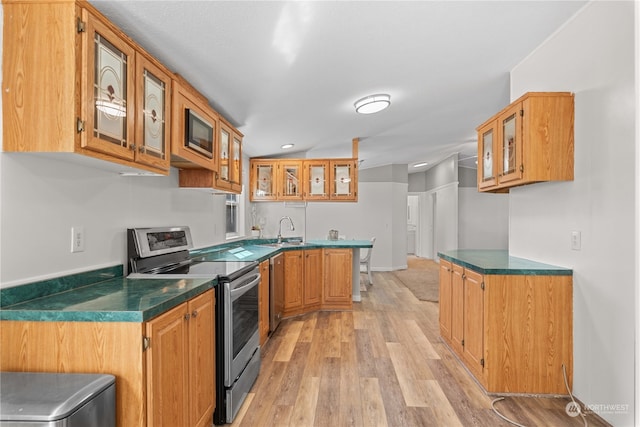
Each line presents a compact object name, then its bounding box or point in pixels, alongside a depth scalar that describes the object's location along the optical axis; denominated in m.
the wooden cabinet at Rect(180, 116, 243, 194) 2.88
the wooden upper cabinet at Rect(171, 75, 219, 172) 2.16
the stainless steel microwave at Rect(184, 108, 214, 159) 2.28
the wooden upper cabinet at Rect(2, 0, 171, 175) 1.36
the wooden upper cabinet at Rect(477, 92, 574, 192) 2.40
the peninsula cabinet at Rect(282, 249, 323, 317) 4.16
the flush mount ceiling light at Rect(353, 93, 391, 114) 3.39
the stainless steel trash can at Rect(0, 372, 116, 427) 1.02
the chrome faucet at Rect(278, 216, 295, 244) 5.17
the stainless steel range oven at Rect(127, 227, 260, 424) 2.06
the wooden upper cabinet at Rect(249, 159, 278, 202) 4.96
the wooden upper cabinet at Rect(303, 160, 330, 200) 4.98
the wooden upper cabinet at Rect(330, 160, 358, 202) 4.99
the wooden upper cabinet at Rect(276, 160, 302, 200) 4.97
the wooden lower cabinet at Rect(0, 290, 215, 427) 1.31
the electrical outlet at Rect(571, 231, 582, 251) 2.30
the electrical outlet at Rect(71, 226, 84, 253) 1.74
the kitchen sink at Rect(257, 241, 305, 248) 4.22
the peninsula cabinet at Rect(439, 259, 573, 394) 2.35
